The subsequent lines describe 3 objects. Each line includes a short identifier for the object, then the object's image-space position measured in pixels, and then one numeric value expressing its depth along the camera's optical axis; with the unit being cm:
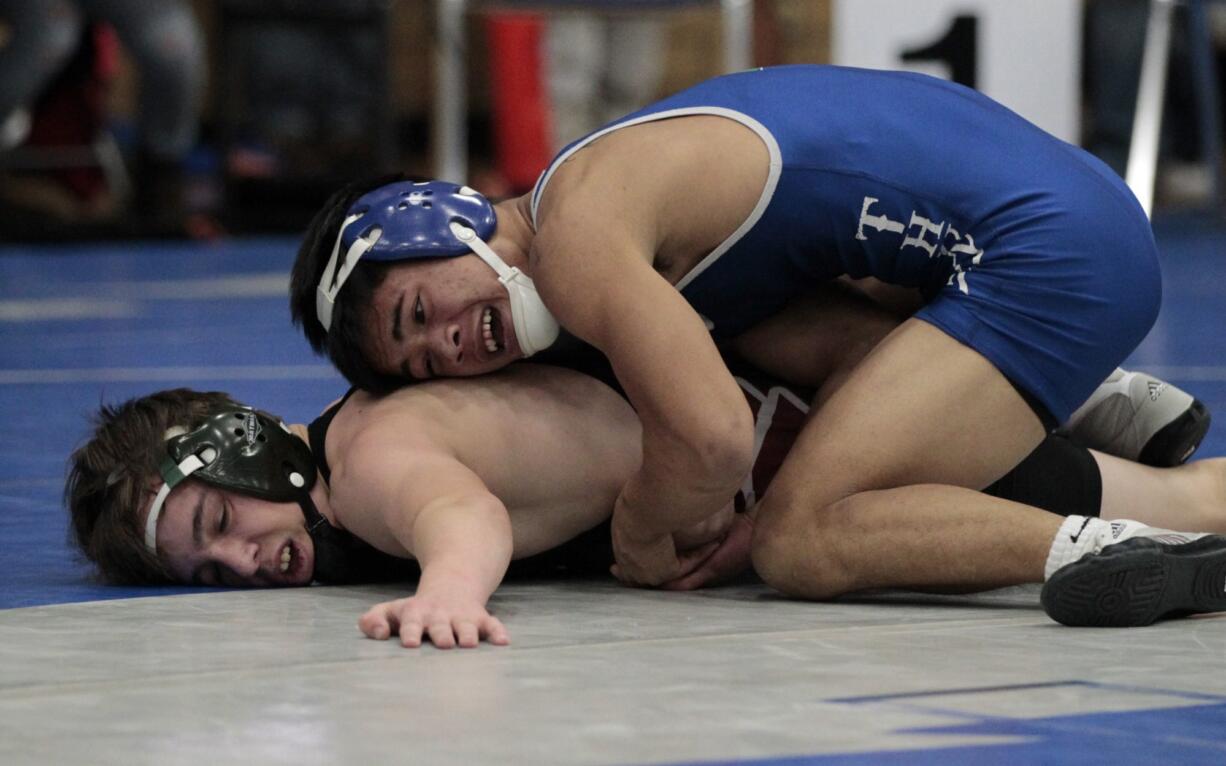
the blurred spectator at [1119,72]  1784
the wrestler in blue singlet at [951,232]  489
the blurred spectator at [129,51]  1598
